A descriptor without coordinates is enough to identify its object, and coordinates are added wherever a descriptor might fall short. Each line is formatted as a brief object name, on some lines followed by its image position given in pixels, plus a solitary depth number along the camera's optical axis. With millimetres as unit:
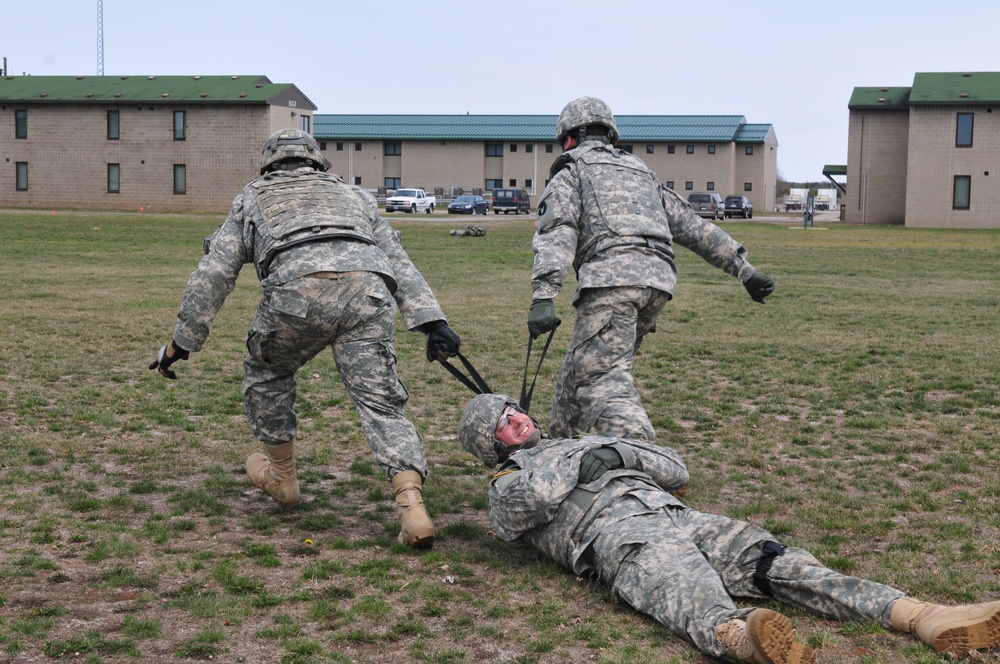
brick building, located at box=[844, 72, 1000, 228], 48938
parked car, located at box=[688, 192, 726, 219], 56344
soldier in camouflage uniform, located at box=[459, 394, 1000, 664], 3865
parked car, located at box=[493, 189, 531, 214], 62266
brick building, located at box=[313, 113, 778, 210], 76562
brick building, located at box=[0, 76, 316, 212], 55562
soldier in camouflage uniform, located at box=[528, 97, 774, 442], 5941
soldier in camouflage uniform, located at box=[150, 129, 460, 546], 5449
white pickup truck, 56250
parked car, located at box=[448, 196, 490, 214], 57781
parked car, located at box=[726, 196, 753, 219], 60372
